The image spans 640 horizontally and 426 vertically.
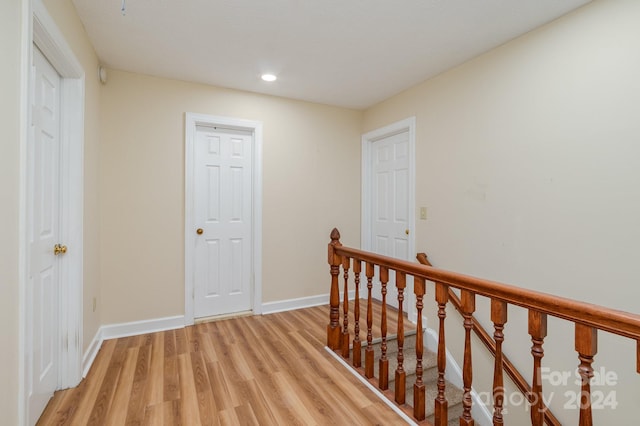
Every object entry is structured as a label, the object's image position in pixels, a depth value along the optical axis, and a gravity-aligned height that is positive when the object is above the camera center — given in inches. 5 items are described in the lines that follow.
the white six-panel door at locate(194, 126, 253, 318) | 124.2 -3.7
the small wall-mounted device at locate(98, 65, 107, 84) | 102.3 +46.2
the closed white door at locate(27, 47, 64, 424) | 63.0 -5.7
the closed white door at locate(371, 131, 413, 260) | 133.5 +7.7
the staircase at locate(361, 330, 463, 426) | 90.7 -51.1
